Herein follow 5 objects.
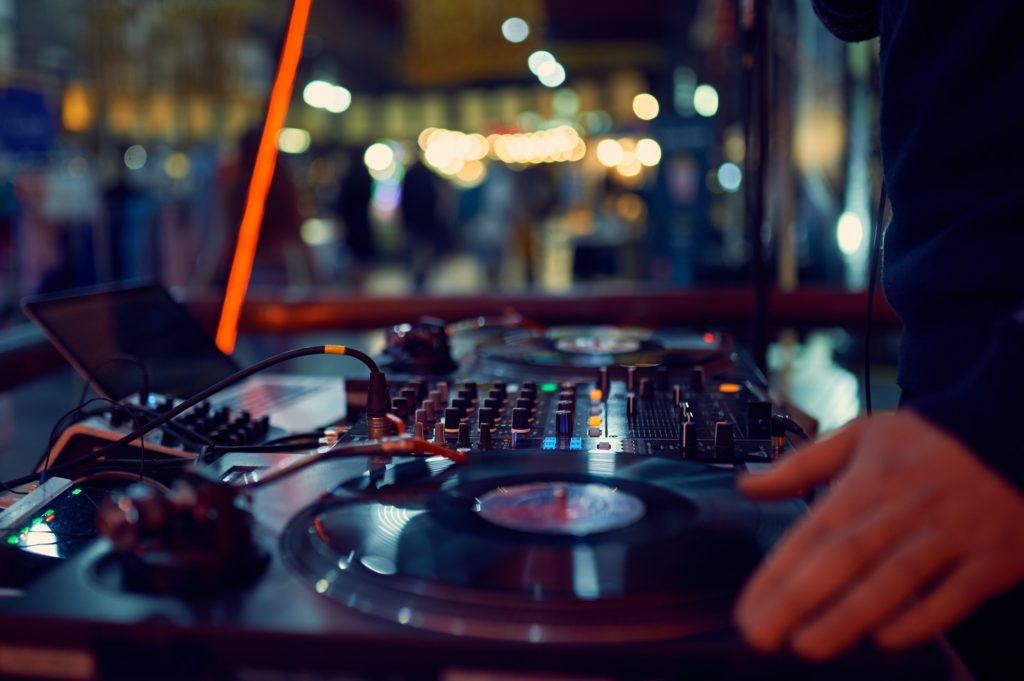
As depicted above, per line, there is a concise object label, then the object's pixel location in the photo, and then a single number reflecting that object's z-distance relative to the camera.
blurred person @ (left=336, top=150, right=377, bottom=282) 9.42
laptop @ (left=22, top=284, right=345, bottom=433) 1.12
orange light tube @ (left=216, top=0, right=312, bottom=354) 1.66
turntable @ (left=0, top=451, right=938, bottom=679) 0.45
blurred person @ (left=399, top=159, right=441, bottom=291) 9.42
